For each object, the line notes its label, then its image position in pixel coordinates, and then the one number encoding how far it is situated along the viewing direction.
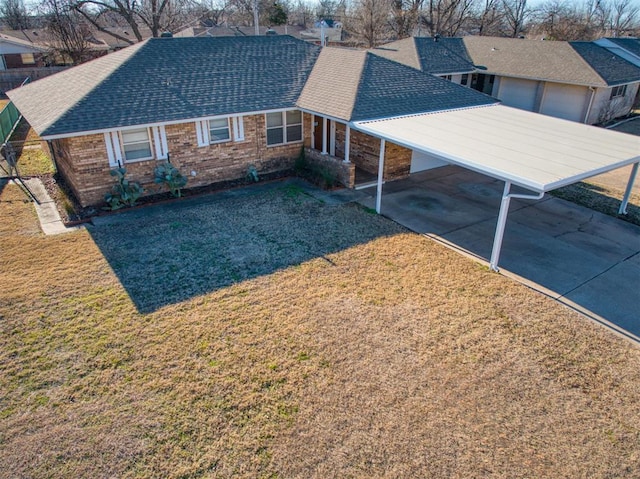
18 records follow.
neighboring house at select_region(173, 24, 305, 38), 33.06
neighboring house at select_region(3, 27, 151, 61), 40.89
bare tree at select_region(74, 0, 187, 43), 31.59
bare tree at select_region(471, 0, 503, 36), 49.03
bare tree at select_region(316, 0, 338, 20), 83.83
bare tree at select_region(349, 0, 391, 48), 41.06
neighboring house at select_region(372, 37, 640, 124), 23.14
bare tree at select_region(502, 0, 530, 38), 50.12
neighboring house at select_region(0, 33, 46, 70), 41.50
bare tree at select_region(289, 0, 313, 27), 82.22
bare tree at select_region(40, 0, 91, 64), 35.03
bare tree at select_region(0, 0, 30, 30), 59.00
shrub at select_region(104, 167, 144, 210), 12.90
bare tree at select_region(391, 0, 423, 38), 43.12
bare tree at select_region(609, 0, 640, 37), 68.62
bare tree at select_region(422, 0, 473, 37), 42.91
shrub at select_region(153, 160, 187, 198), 13.48
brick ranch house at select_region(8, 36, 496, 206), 12.88
